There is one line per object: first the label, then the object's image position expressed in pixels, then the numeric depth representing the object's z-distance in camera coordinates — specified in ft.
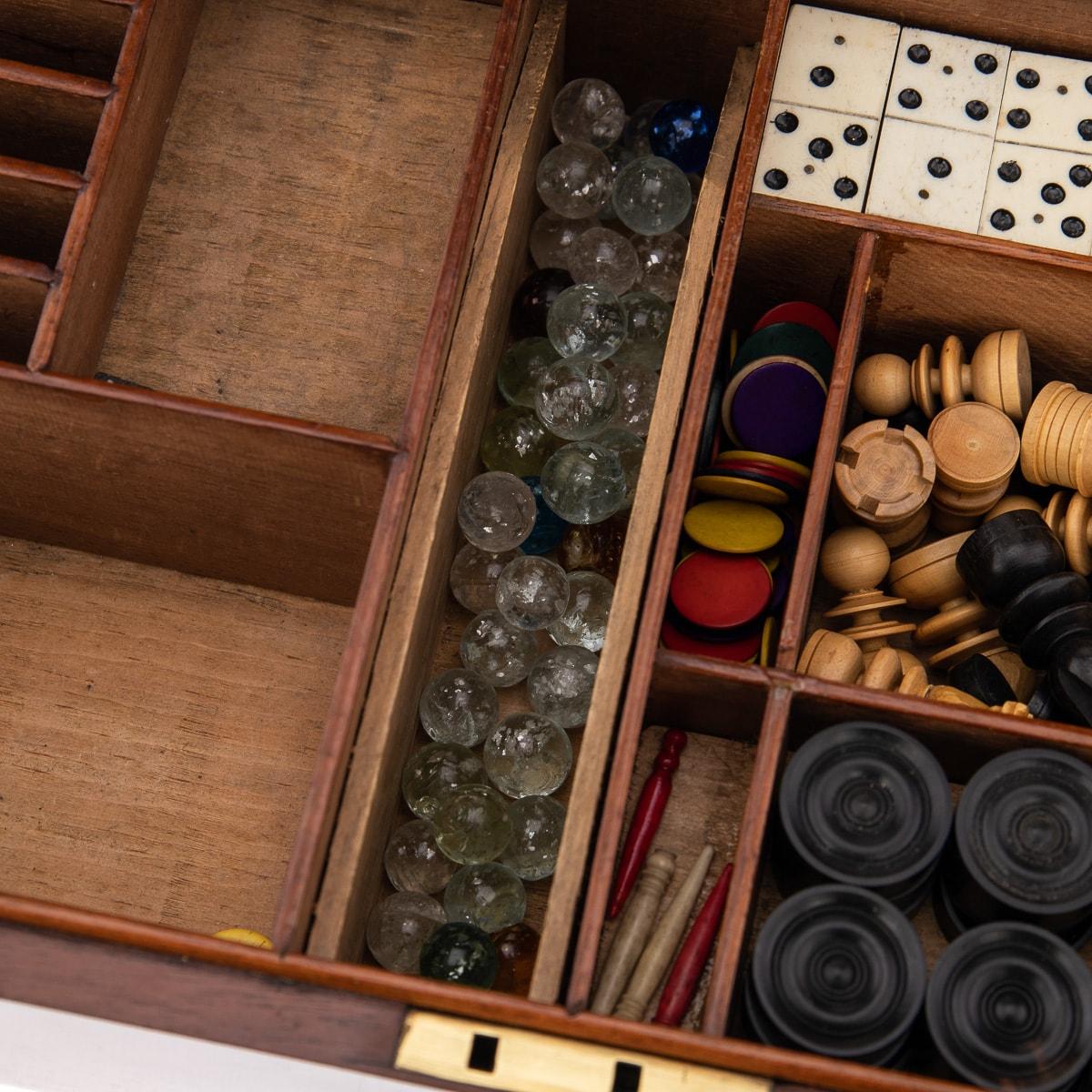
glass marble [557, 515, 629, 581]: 2.02
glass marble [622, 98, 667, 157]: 2.10
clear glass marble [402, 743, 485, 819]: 1.96
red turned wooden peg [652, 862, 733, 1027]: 1.87
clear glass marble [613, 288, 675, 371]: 2.05
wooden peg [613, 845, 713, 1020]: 1.88
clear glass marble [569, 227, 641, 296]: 2.05
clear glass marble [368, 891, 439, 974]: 1.93
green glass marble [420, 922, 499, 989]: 1.88
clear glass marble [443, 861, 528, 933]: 1.93
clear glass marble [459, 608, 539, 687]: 1.99
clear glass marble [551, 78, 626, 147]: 2.07
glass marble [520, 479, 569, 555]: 2.02
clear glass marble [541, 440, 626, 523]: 1.99
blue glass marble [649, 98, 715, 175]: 2.07
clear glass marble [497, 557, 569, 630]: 1.97
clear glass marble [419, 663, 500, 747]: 1.97
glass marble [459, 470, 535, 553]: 1.98
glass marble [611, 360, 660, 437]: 2.03
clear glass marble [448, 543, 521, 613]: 2.01
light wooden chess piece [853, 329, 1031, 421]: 2.00
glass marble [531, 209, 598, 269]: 2.09
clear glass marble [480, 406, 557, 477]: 2.03
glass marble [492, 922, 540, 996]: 1.92
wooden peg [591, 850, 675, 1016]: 1.89
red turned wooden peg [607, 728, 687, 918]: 1.93
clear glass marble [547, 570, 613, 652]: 2.00
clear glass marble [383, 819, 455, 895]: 1.95
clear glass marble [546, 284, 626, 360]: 2.01
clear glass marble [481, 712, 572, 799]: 1.95
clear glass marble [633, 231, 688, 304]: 2.08
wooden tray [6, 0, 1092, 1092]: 1.88
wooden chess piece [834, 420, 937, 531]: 1.98
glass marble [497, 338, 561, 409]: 2.04
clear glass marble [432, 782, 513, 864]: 1.93
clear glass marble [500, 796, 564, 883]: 1.95
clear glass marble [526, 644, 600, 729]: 1.97
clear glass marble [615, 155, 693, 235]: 2.04
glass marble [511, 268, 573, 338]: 2.05
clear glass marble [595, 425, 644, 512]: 2.02
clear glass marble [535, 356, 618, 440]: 1.99
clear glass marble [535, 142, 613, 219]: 2.06
